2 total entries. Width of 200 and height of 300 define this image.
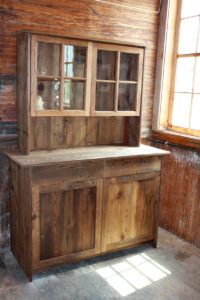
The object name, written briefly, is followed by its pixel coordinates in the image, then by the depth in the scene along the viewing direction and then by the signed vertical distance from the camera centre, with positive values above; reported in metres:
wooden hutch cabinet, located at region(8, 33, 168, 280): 2.39 -0.58
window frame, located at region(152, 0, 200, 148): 3.22 +0.17
